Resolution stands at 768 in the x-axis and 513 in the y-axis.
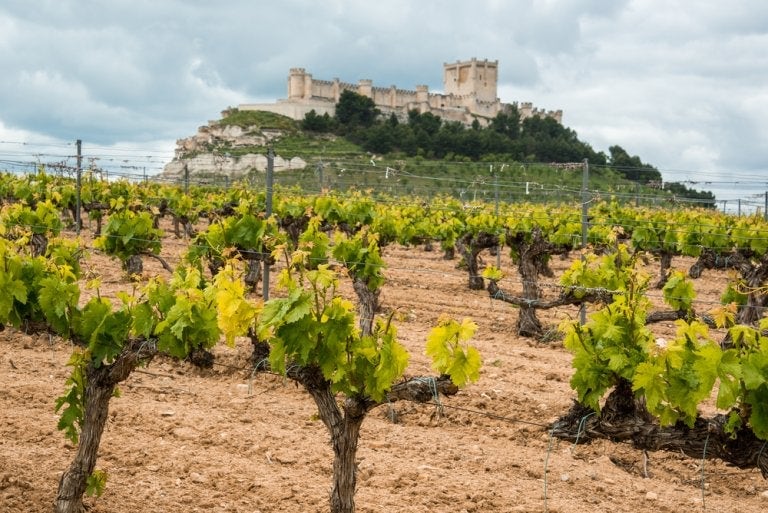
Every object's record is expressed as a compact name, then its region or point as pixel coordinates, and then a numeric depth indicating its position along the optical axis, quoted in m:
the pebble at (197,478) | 5.27
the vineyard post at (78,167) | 13.60
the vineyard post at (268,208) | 9.06
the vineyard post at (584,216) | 9.44
